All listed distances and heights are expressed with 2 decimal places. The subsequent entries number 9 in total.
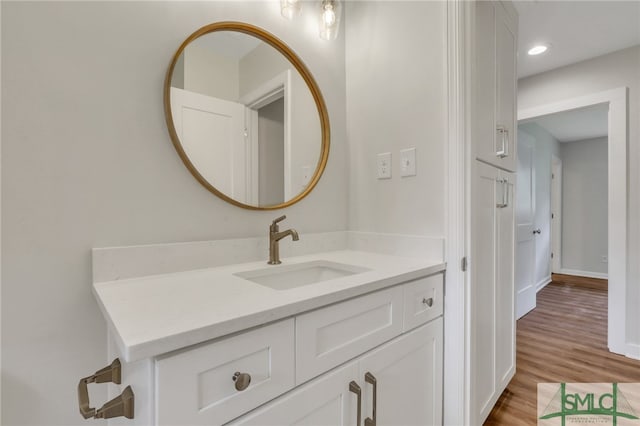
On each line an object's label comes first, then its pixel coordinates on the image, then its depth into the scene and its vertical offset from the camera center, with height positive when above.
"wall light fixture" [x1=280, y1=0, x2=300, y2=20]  1.29 +0.90
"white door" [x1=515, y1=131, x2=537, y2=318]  3.00 -0.16
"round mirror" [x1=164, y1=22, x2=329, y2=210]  1.09 +0.41
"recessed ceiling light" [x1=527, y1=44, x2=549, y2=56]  2.37 +1.33
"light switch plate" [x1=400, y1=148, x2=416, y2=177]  1.34 +0.23
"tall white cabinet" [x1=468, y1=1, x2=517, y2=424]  1.29 +0.03
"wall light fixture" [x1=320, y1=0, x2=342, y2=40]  1.40 +0.93
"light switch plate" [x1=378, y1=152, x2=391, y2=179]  1.44 +0.23
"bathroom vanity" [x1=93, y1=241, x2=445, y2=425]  0.55 -0.31
